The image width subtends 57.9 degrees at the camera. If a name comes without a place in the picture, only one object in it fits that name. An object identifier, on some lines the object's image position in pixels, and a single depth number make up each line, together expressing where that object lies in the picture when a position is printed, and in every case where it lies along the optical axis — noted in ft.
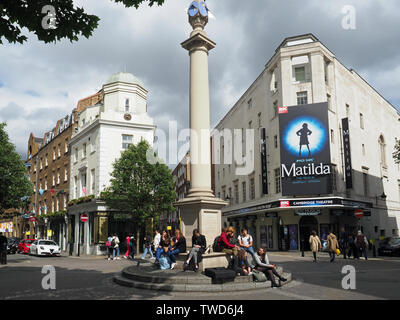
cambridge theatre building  97.04
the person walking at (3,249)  64.80
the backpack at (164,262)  40.96
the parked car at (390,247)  78.79
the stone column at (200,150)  42.42
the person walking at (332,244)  62.75
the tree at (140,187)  90.02
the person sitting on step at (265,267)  33.88
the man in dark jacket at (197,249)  38.14
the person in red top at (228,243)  38.48
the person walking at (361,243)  67.00
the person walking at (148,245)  68.32
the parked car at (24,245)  107.49
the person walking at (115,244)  77.05
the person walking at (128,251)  74.72
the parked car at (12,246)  111.56
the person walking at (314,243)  64.54
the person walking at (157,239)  59.88
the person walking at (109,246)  77.07
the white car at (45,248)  93.61
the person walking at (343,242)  70.80
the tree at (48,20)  24.80
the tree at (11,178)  82.17
